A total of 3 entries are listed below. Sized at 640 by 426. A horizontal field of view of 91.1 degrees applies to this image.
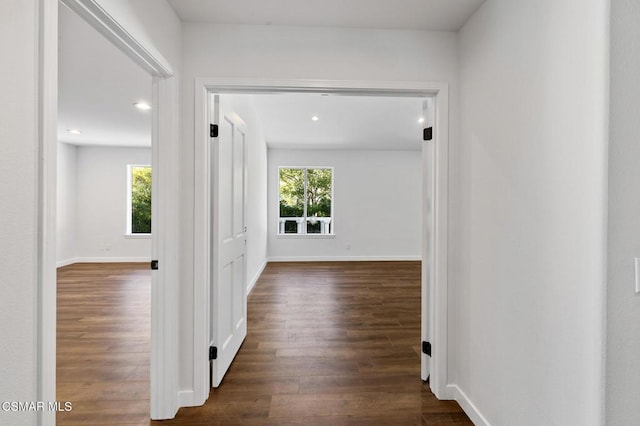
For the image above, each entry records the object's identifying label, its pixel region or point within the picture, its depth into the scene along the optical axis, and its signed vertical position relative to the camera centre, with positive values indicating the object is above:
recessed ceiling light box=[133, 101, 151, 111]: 4.11 +1.42
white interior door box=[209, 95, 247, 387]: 2.20 -0.21
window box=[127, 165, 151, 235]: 7.14 +0.26
